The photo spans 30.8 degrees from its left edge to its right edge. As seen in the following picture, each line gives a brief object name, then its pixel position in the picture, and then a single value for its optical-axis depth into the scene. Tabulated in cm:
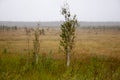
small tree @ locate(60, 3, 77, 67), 1730
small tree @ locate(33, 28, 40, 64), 1782
